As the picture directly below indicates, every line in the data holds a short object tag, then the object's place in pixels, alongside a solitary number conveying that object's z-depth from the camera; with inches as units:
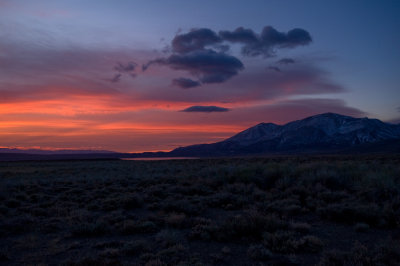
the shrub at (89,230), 353.4
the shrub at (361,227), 347.9
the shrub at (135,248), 285.7
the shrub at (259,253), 264.4
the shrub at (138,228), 360.5
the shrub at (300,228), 340.2
